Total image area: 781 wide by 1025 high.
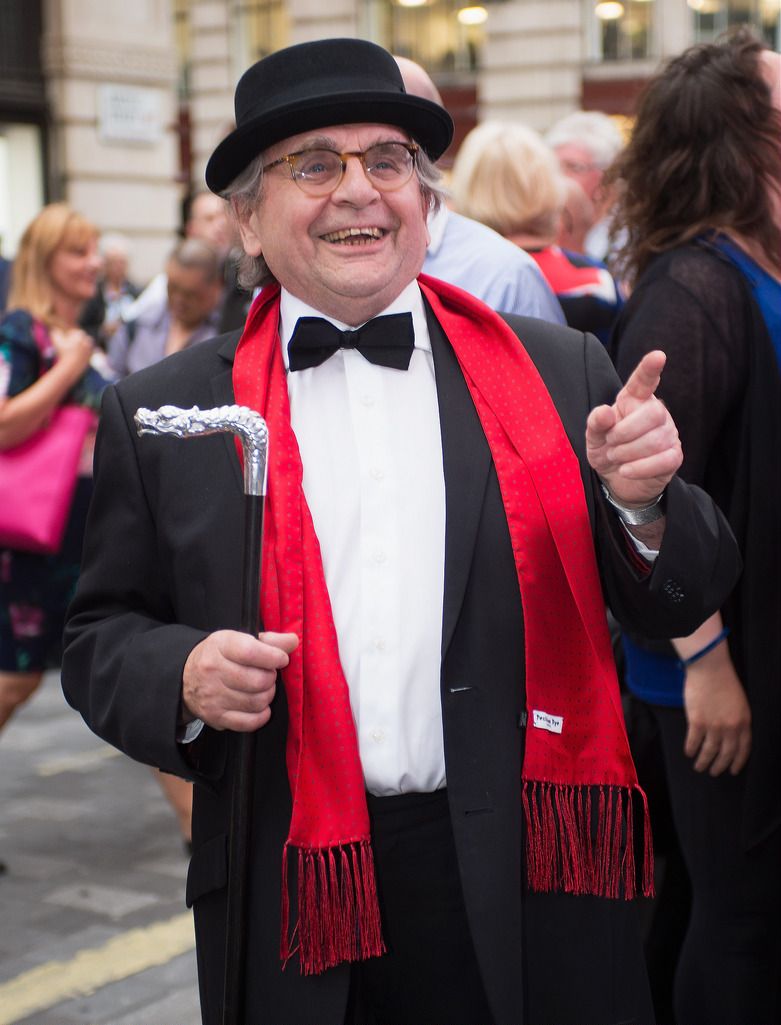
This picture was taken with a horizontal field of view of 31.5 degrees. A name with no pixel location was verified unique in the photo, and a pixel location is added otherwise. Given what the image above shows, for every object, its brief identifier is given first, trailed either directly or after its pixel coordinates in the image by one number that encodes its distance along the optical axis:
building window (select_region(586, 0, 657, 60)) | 21.05
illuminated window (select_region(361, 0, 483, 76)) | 22.30
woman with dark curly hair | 2.65
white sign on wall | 12.55
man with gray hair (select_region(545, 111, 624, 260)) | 5.88
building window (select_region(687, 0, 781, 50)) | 20.98
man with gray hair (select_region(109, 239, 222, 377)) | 5.85
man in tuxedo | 2.01
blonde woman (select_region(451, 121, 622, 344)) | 4.03
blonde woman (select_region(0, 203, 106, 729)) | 4.73
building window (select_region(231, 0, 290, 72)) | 23.56
